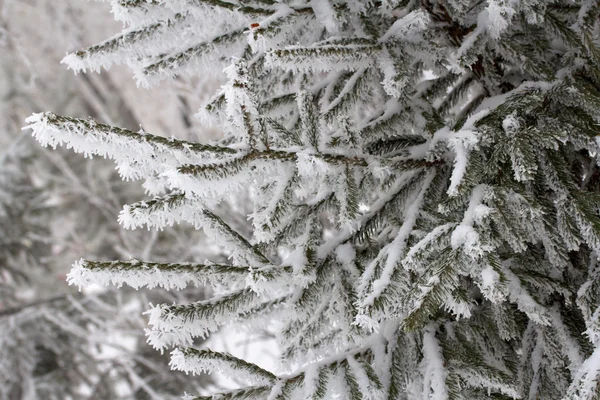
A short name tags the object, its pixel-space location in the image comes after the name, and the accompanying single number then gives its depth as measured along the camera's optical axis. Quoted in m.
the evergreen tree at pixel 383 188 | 0.96
